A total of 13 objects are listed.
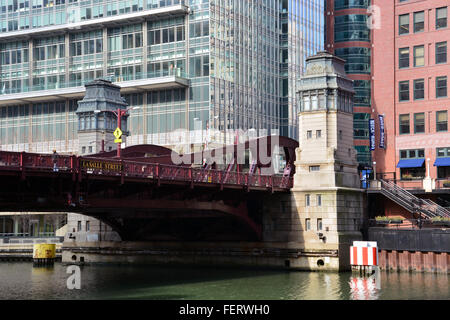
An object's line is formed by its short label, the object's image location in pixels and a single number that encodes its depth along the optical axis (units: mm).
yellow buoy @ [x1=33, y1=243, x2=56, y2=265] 76312
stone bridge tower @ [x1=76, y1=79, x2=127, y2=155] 87250
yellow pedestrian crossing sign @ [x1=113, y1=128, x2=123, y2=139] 61825
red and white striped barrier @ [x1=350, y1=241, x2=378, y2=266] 62125
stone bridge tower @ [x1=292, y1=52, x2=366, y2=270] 67312
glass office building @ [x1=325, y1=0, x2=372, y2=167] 124875
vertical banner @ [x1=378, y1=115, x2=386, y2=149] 84562
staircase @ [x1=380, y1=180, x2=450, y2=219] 69500
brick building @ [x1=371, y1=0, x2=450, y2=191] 80438
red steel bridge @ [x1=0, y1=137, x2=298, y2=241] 47875
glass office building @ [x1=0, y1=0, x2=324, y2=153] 112500
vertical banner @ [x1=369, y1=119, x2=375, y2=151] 85625
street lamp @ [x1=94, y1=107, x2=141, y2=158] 60831
